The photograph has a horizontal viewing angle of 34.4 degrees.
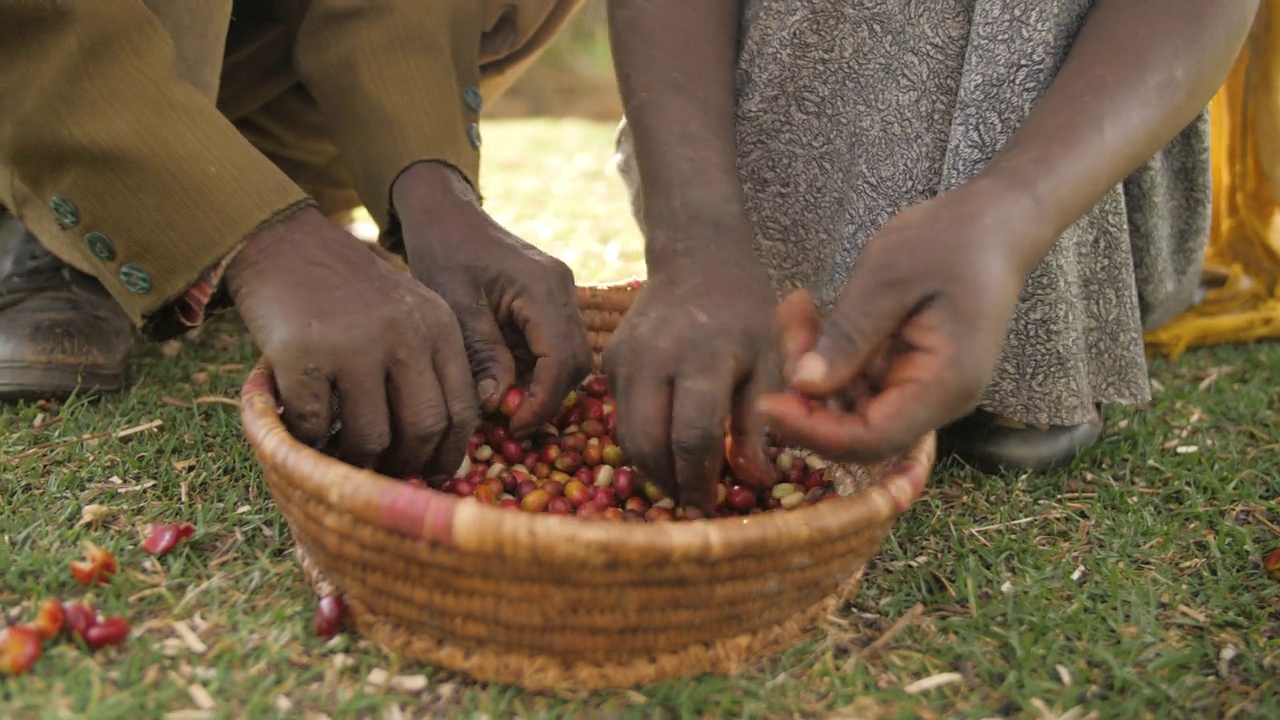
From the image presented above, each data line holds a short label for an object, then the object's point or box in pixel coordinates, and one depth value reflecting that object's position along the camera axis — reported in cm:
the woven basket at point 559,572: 87
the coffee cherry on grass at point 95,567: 96
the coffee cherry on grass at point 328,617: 94
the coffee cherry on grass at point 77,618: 92
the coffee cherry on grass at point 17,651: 89
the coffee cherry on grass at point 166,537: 99
